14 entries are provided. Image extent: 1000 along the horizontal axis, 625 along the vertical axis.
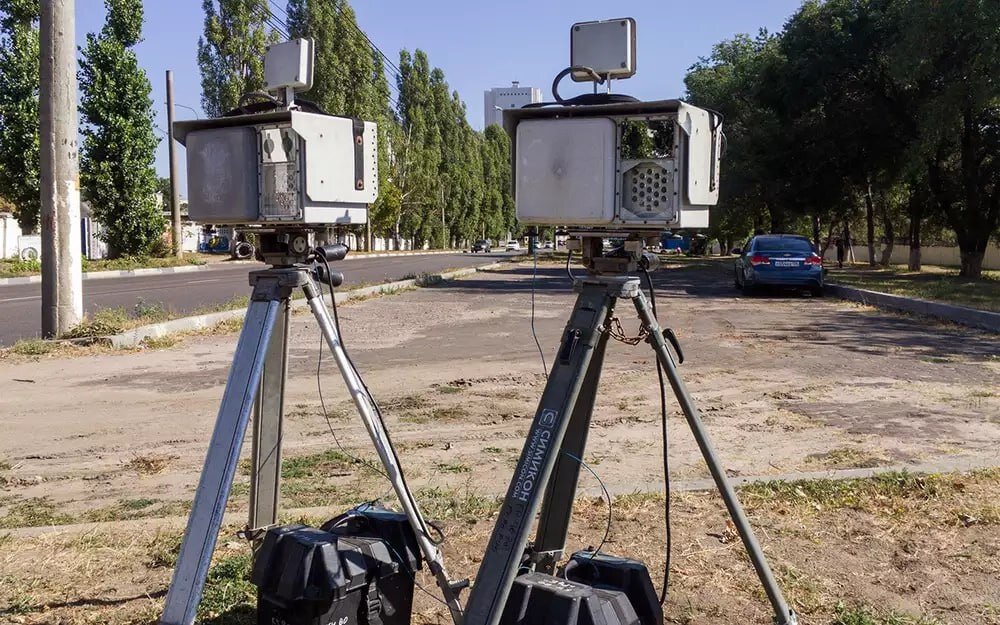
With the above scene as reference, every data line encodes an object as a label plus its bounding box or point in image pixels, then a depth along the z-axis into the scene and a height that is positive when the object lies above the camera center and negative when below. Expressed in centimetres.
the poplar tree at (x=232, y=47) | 4381 +1070
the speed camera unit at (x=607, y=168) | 254 +25
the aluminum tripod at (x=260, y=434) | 241 -58
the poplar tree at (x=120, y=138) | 2938 +419
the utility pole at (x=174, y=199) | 3222 +212
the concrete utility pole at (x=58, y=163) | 1038 +110
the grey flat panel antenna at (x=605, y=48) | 267 +64
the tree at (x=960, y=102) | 1880 +360
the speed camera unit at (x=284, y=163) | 280 +30
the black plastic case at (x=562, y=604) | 239 -100
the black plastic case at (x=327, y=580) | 260 -101
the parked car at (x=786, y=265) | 1908 -28
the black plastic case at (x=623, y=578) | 269 -104
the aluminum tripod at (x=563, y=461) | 231 -61
